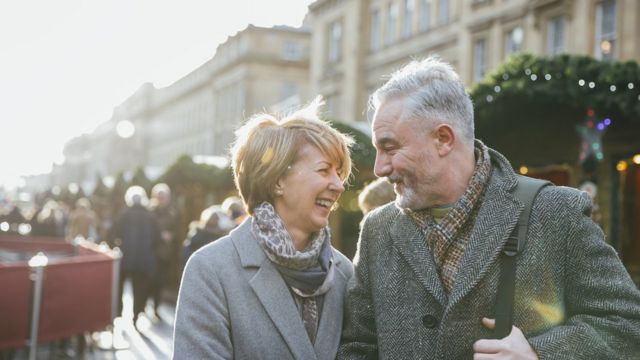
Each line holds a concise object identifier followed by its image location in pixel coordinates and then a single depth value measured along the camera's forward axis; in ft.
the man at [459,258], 7.22
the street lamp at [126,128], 82.64
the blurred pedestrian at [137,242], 35.88
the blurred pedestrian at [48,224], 59.52
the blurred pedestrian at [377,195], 17.84
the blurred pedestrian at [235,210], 28.96
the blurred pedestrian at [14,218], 63.93
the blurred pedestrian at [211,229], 28.84
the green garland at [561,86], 24.99
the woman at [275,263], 8.76
